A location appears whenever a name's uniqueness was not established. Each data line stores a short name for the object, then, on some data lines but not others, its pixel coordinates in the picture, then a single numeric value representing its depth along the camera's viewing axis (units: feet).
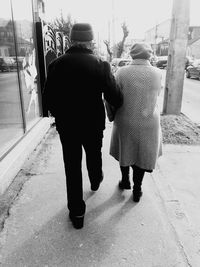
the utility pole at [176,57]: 21.42
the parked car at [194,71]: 60.44
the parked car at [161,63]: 107.76
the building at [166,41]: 172.86
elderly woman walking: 9.09
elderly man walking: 7.92
